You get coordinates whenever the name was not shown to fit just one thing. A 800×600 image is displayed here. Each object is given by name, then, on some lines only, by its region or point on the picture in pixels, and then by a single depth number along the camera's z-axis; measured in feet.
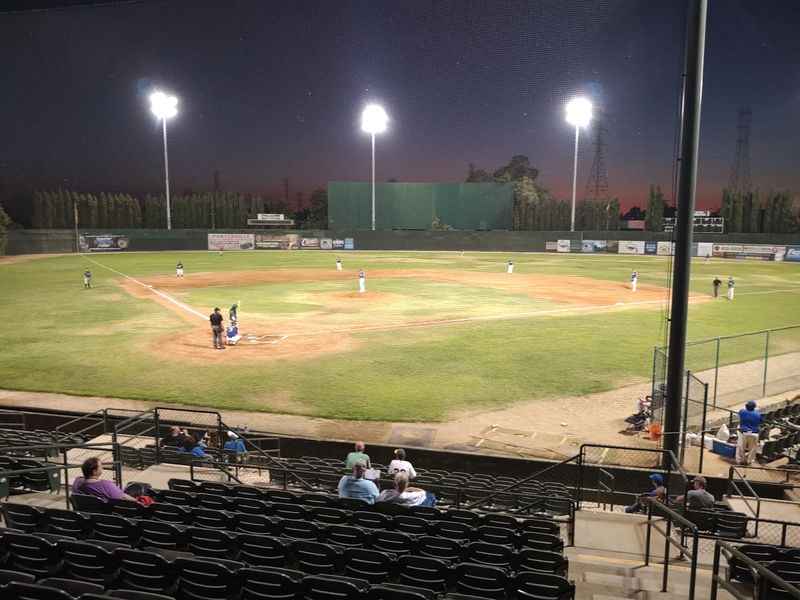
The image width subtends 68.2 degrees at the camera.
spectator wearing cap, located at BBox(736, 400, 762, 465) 41.24
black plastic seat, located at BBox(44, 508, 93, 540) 20.49
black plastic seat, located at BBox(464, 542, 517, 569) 19.40
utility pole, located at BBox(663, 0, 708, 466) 37.73
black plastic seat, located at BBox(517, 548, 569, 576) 19.03
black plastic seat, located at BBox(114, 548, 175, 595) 16.78
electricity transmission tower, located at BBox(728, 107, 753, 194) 225.76
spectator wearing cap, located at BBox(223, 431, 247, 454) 39.65
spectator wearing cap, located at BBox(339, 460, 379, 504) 27.96
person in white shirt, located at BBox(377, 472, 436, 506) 26.45
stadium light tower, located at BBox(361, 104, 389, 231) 238.89
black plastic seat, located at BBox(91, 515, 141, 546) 19.85
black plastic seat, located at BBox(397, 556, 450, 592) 17.67
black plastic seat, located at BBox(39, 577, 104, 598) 15.49
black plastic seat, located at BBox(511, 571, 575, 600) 16.62
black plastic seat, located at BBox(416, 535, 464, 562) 19.74
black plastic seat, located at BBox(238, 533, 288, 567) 18.83
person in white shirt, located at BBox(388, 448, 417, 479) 32.09
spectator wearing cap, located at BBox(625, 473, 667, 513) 31.99
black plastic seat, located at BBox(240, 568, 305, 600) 15.76
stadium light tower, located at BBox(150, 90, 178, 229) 226.17
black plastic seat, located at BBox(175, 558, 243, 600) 16.10
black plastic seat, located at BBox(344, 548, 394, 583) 17.93
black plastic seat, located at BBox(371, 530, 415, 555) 20.04
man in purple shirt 23.54
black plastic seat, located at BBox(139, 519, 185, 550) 19.79
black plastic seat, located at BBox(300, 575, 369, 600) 15.45
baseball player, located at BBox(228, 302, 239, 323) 77.78
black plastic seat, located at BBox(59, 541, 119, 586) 17.20
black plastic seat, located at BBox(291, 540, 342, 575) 18.25
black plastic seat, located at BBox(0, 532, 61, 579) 17.46
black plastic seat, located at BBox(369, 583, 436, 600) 14.97
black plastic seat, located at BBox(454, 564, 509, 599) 17.25
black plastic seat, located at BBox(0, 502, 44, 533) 21.27
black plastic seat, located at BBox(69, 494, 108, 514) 22.85
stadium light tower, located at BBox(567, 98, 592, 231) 211.61
